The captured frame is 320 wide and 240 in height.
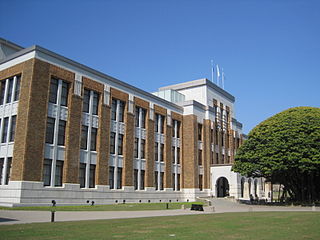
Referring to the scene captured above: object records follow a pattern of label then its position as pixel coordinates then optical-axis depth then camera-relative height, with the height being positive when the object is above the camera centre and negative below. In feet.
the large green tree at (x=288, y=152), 113.80 +11.62
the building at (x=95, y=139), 96.89 +15.30
